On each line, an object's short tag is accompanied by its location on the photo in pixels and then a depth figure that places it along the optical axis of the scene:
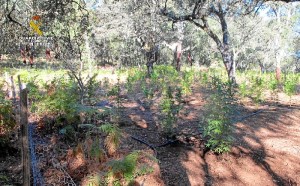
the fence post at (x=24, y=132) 2.06
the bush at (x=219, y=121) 4.03
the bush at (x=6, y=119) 4.13
